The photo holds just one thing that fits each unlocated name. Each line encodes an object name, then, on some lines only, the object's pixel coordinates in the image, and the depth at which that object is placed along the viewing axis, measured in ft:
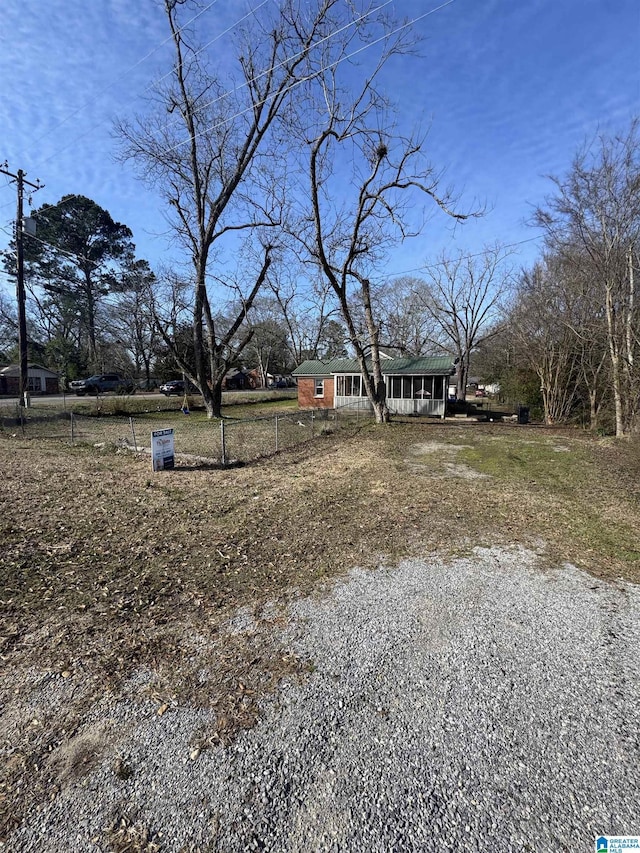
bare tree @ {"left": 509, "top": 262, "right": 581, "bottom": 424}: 56.59
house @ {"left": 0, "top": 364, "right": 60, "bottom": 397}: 113.29
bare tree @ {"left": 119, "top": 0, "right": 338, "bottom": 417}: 49.48
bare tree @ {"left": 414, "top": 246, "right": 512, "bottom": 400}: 97.45
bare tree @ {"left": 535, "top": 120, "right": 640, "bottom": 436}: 39.01
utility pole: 58.13
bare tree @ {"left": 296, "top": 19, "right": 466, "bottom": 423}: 43.09
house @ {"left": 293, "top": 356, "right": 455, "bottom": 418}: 68.08
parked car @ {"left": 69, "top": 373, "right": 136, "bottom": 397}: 111.14
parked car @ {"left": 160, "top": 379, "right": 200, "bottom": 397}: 116.78
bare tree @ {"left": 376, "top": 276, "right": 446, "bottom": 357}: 114.32
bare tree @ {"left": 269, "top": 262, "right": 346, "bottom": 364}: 123.65
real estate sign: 26.86
